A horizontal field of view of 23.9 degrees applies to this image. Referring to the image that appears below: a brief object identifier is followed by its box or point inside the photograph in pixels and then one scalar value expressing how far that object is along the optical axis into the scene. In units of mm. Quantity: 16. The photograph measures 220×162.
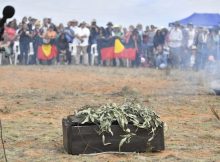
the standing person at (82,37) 22811
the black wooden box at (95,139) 6617
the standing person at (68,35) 22625
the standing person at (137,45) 23391
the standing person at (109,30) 23500
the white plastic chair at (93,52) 23406
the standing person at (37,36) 22000
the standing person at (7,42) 21294
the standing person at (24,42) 21844
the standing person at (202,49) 23344
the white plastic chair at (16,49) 22156
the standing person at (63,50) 22562
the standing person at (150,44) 23622
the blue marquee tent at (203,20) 26650
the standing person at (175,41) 22859
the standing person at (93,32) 23141
